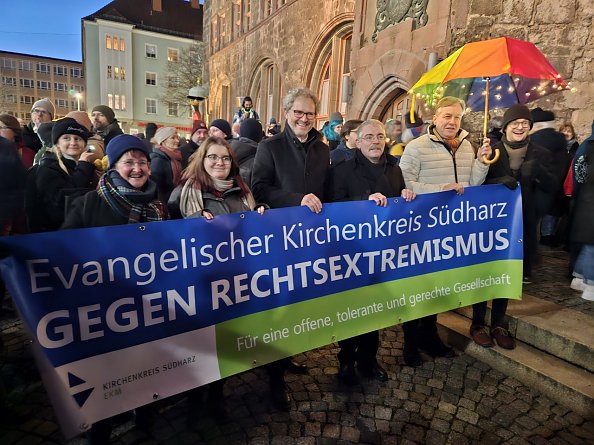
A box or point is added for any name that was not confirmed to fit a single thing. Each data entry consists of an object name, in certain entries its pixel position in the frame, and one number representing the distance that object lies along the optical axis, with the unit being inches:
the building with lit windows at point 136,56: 1753.2
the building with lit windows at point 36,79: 2866.6
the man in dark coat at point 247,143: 160.6
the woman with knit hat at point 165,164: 162.4
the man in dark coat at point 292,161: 110.3
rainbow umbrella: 134.0
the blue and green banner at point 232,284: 73.0
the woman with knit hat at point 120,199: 87.6
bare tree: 1408.7
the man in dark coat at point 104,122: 203.9
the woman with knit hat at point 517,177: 132.2
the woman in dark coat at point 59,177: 122.1
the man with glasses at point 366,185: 113.2
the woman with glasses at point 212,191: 99.0
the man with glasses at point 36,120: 182.5
